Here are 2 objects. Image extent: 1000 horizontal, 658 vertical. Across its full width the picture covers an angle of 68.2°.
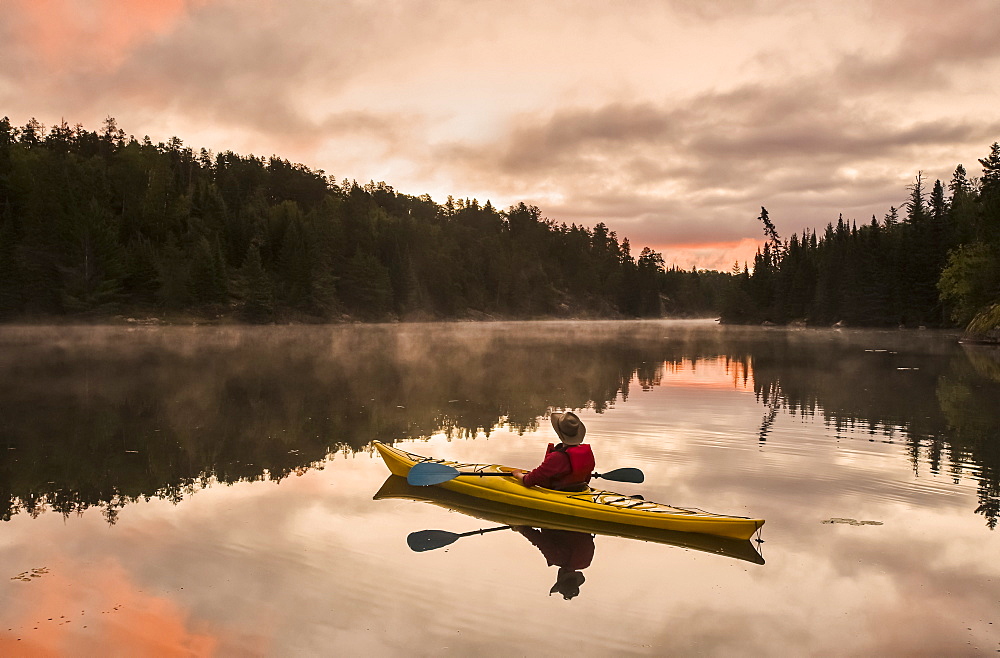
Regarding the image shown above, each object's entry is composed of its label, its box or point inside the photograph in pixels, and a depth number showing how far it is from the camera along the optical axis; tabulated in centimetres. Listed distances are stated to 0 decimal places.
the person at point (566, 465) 1077
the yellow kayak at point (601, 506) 957
